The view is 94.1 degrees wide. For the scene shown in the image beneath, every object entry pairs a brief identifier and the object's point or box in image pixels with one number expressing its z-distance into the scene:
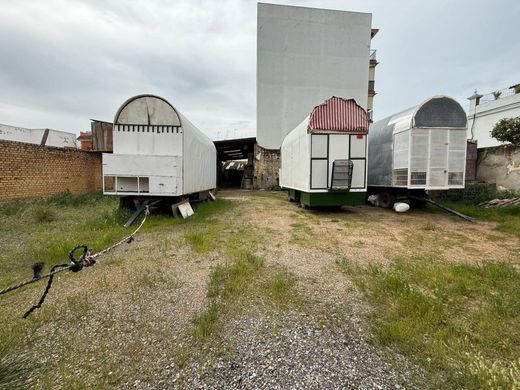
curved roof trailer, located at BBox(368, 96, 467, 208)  7.29
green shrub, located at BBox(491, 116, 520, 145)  8.55
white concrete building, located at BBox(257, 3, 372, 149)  18.31
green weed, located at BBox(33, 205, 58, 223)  6.58
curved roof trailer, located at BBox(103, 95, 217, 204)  6.32
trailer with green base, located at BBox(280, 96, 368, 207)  7.47
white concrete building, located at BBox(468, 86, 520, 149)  15.04
